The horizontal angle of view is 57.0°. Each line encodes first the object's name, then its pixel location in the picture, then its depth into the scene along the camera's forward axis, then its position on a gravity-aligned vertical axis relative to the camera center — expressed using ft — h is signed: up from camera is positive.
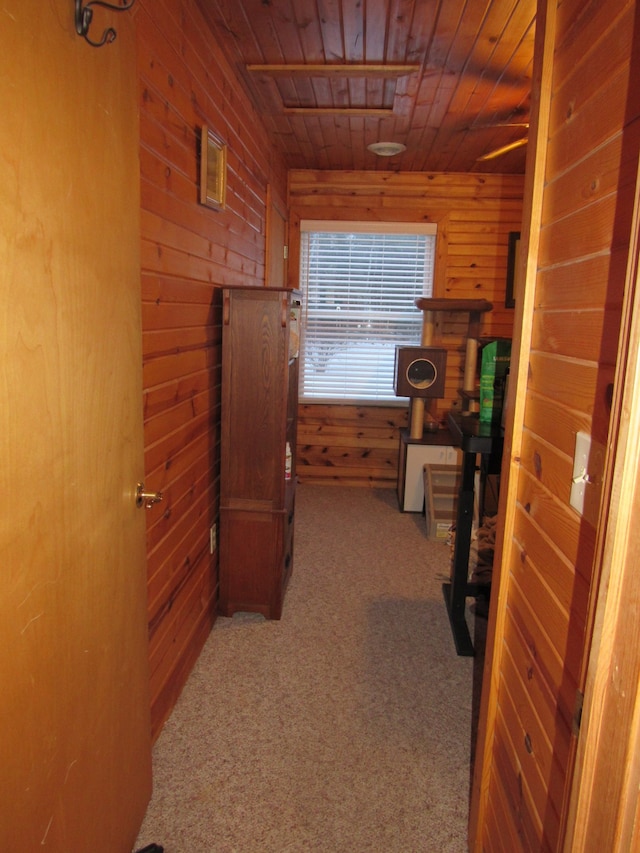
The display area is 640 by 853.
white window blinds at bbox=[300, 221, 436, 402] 16.05 +0.64
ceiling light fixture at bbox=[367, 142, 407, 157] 12.89 +3.88
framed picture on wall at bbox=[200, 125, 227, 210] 7.56 +2.01
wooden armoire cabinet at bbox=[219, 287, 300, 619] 8.69 -1.87
